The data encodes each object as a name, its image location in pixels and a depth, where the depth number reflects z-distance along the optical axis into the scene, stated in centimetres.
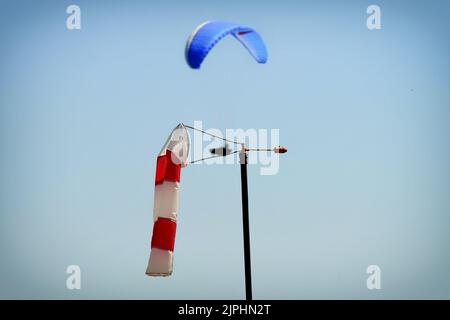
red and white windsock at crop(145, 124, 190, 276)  2675
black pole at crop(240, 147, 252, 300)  2342
